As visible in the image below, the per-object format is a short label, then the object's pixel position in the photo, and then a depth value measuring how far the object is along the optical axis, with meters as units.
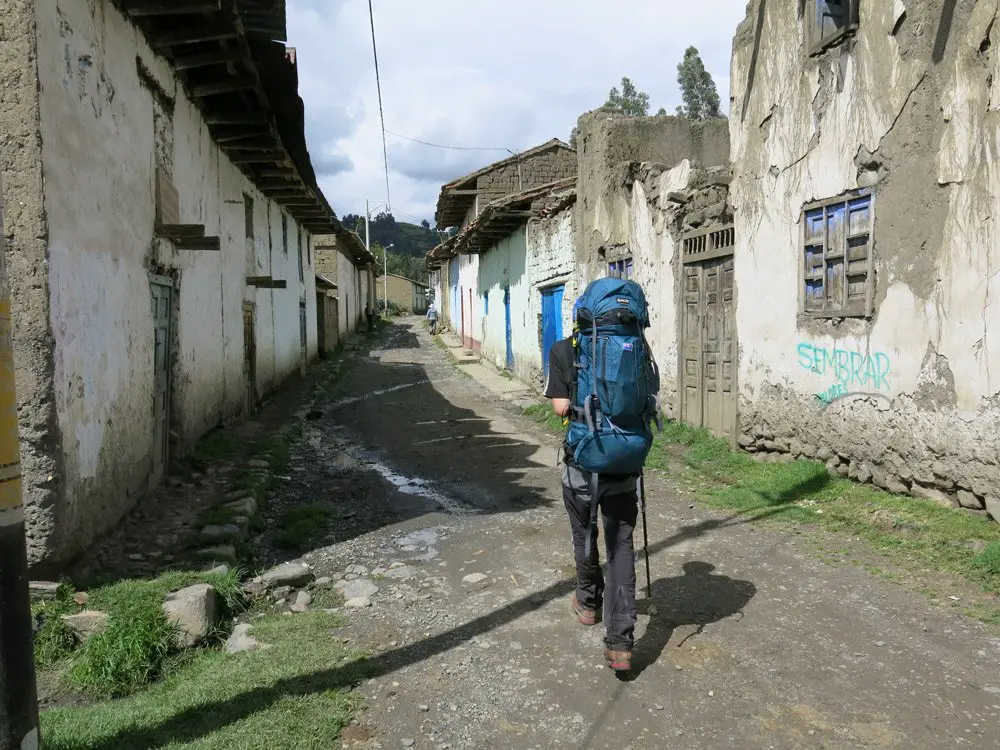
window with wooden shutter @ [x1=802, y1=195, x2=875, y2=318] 6.39
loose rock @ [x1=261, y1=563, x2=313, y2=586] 5.07
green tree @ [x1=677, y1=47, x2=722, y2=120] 40.22
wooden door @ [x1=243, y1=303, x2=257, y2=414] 12.40
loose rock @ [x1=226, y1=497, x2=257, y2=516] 6.49
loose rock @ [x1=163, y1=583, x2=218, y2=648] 4.20
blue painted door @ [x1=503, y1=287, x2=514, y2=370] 18.75
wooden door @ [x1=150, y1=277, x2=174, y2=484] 7.24
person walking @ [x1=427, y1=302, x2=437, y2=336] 41.84
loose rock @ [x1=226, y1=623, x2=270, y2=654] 4.12
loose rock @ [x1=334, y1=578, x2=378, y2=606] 4.84
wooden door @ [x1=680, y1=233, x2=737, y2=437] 8.59
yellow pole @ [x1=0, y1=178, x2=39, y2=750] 2.39
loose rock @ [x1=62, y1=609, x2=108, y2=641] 4.18
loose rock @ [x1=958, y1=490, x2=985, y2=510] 5.30
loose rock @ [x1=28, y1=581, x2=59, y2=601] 4.32
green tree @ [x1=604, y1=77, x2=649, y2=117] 44.50
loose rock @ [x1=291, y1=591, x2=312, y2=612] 4.75
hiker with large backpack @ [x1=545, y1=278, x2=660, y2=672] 3.54
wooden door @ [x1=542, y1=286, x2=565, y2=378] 14.22
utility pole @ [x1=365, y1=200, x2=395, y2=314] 57.68
